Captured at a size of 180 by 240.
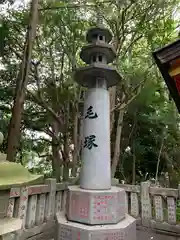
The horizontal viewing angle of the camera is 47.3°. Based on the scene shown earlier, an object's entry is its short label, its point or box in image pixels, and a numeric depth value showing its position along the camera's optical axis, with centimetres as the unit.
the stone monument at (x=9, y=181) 171
